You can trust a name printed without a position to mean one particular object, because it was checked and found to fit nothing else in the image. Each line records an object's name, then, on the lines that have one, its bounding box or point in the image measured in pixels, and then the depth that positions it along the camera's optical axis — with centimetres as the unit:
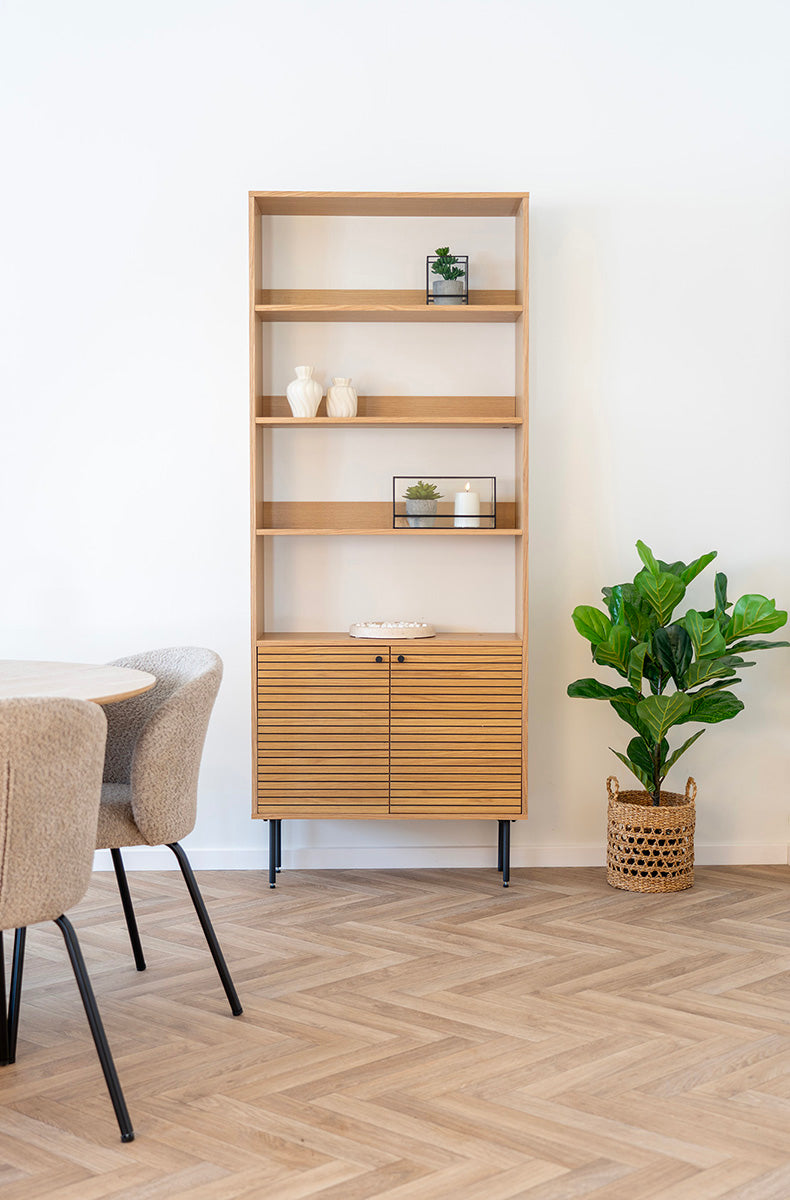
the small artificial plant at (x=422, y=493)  398
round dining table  244
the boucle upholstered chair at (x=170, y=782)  258
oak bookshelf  384
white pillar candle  396
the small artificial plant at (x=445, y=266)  395
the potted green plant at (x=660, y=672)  372
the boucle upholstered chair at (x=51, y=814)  198
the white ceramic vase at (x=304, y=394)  394
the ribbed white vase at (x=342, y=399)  396
